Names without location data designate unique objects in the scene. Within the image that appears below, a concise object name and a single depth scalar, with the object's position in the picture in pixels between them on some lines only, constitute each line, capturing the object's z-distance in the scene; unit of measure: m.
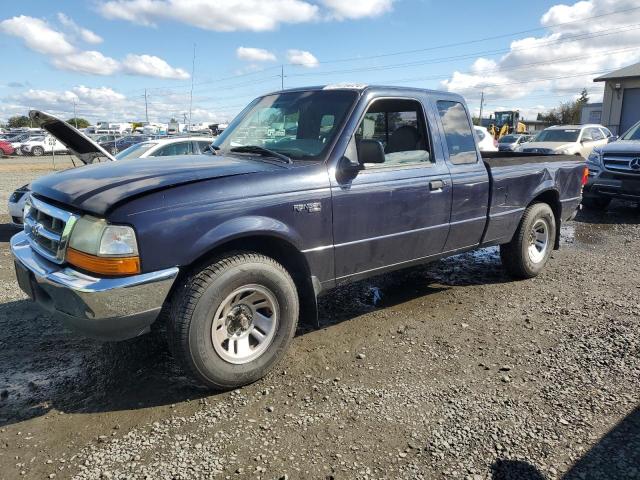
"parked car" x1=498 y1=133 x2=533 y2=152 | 28.01
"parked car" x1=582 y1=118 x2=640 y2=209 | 9.41
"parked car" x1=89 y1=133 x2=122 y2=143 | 36.59
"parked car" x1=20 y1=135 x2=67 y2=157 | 36.09
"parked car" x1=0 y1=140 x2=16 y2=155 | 34.56
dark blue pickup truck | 2.86
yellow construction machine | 39.76
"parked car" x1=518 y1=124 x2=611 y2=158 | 16.16
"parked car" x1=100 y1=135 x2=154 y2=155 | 26.10
